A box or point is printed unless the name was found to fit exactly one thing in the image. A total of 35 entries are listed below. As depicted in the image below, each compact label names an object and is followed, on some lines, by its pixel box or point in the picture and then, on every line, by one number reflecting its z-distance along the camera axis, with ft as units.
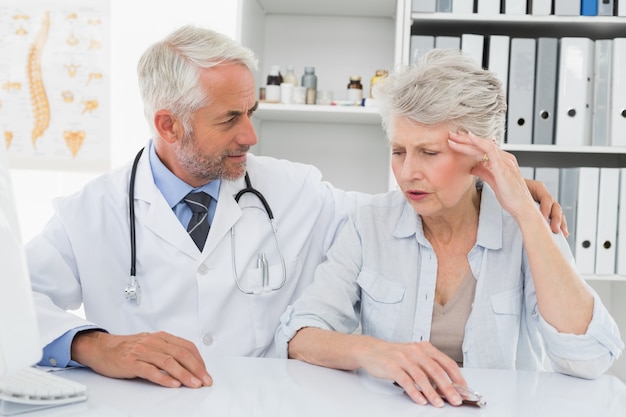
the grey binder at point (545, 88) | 6.81
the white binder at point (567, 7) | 6.79
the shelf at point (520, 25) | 6.79
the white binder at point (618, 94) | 6.71
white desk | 2.95
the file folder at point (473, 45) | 6.86
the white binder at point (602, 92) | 6.76
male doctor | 5.09
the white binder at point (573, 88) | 6.77
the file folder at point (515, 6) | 6.82
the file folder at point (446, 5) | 6.88
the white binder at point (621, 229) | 6.73
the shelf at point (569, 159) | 7.66
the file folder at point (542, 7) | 6.77
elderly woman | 4.04
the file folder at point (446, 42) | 6.88
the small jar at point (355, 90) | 7.25
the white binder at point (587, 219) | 6.79
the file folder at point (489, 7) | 6.82
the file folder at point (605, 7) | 6.76
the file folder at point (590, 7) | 6.78
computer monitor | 1.96
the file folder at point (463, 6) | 6.85
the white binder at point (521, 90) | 6.84
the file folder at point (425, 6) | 6.84
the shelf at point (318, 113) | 6.95
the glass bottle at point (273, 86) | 7.20
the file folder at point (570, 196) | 6.82
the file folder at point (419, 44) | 6.86
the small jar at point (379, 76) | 7.01
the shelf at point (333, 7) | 7.42
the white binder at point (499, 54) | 6.82
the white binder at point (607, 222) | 6.77
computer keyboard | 2.82
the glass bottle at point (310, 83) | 7.29
